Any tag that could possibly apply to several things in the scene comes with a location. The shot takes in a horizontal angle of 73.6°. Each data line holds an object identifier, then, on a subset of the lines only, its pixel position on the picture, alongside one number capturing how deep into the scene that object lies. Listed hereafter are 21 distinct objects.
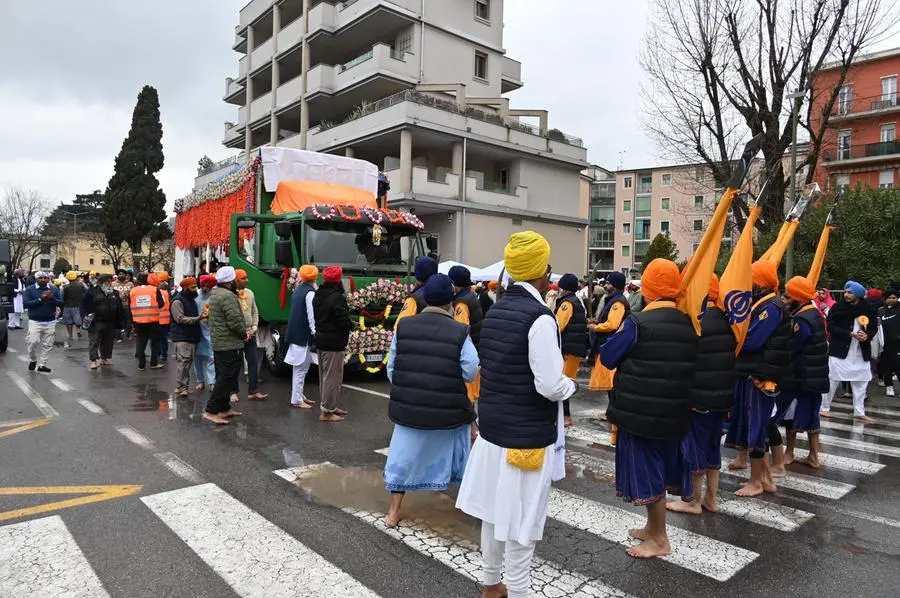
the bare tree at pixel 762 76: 18.14
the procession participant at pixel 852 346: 8.92
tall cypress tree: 42.38
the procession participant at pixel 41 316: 10.96
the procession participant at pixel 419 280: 6.26
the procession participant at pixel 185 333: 9.03
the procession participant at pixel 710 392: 4.62
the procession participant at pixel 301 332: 8.27
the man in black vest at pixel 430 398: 4.19
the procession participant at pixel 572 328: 7.24
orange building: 40.16
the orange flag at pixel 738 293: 4.80
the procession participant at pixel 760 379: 5.20
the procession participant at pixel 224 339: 7.48
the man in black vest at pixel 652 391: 3.91
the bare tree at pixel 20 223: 49.31
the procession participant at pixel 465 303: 6.43
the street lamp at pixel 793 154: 16.36
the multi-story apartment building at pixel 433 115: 25.44
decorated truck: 10.11
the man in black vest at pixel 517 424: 3.09
